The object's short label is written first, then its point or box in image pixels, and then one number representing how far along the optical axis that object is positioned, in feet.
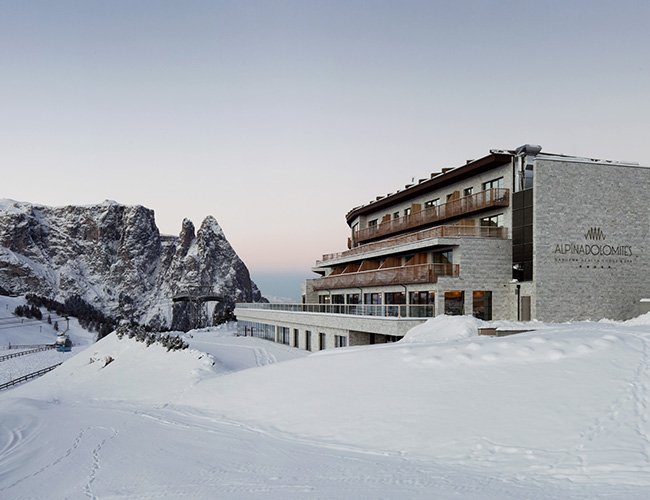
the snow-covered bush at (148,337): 110.32
